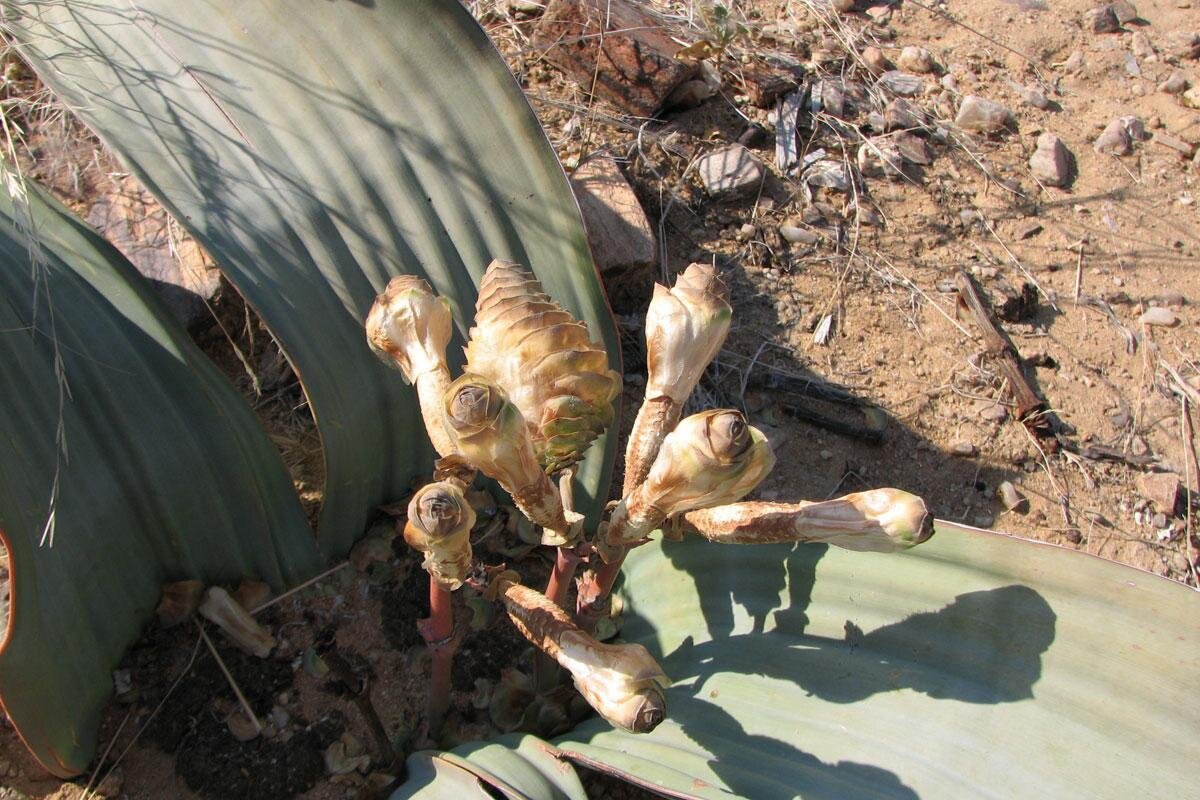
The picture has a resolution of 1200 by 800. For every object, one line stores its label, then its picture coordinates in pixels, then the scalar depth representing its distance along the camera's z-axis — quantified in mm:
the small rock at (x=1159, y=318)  1688
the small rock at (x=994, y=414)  1550
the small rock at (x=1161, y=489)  1479
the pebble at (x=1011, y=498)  1459
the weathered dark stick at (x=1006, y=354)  1534
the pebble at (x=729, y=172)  1694
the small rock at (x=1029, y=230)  1764
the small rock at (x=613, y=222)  1491
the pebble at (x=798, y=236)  1694
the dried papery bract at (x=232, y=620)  1121
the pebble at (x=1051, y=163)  1843
